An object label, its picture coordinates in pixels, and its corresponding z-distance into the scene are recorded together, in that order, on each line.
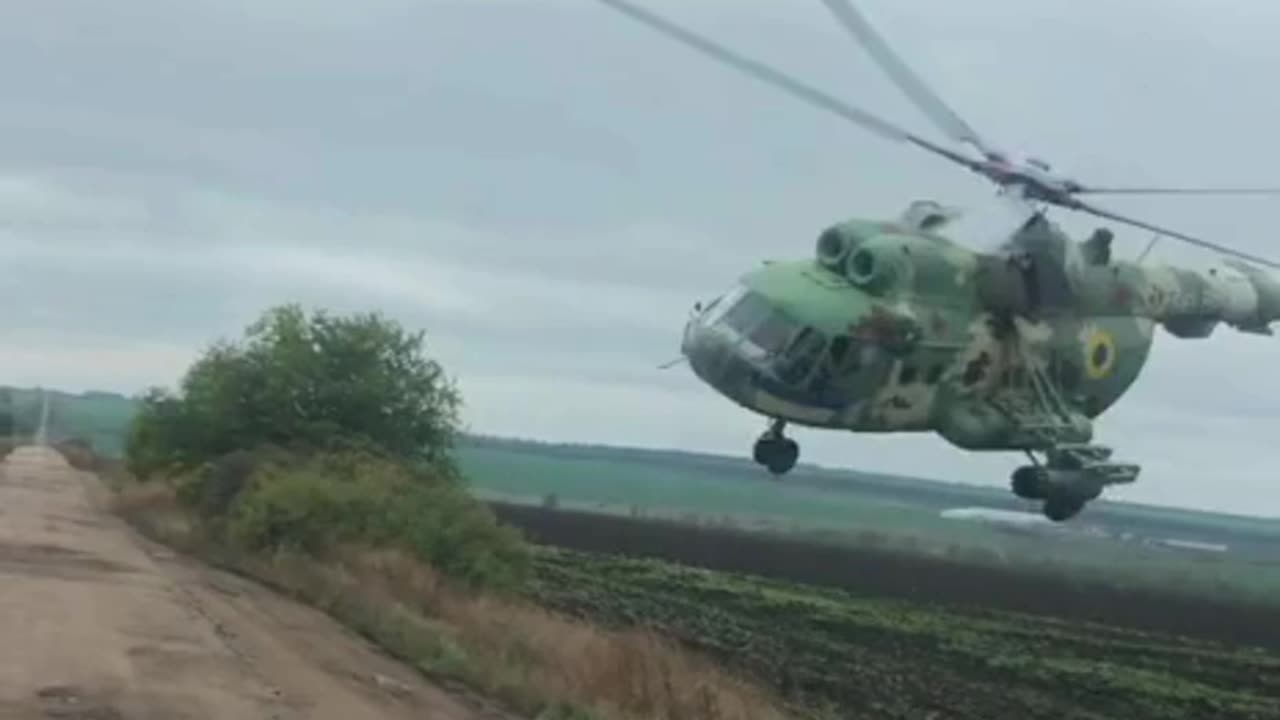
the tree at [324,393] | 63.84
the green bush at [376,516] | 51.19
